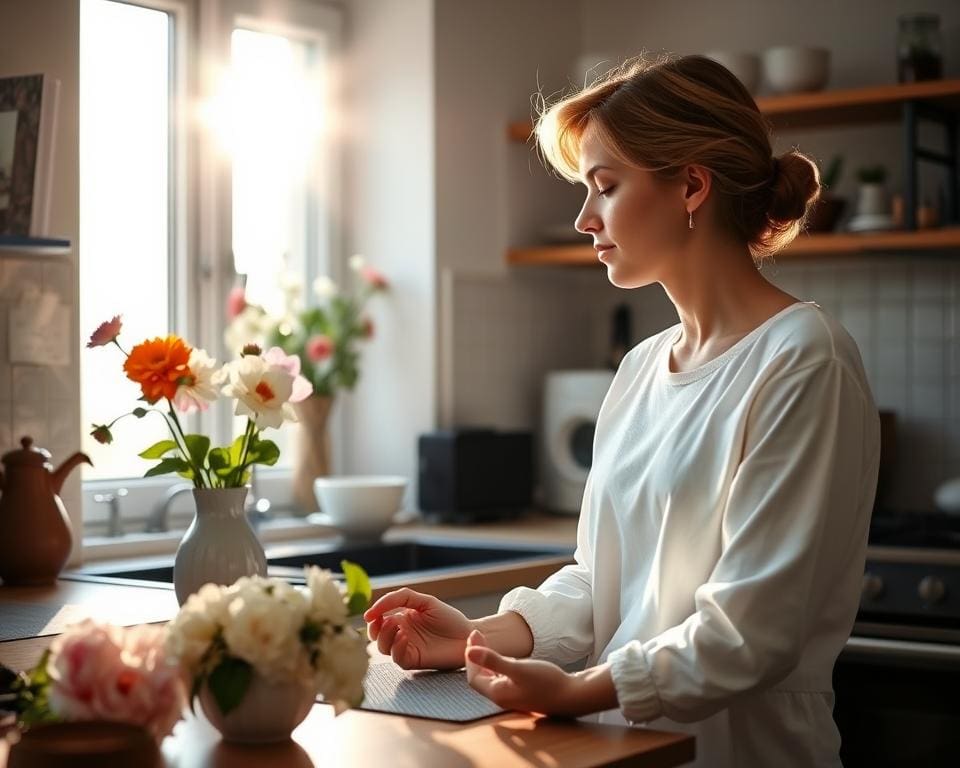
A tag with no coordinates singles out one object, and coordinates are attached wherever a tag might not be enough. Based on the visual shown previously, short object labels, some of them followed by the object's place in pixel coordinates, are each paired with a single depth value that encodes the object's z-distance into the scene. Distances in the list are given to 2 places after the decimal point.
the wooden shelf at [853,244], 3.14
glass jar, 3.25
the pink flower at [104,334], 1.80
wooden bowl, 1.06
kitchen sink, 2.93
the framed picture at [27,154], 2.48
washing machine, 3.63
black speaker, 3.45
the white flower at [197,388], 1.81
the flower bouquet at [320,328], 3.31
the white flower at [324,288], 3.46
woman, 1.39
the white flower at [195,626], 1.16
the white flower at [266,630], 1.16
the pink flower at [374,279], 3.53
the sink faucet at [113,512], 3.01
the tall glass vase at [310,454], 3.47
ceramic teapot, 2.40
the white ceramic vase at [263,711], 1.23
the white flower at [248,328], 3.26
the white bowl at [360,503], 3.13
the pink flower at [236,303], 3.29
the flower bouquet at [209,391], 1.78
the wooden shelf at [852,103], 3.19
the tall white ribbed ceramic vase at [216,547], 1.87
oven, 2.72
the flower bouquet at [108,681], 1.09
